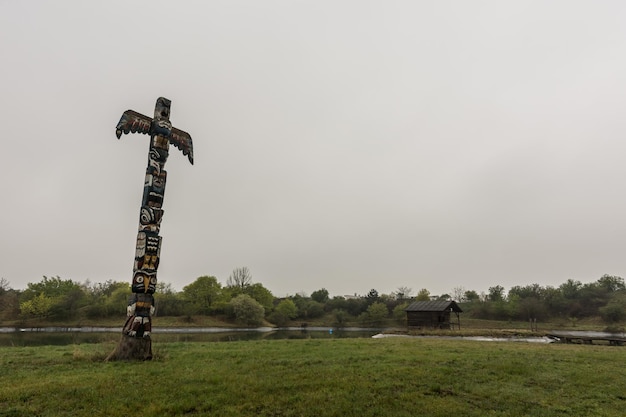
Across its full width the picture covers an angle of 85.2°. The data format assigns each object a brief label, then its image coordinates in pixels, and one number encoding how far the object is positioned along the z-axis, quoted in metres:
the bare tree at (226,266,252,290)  91.00
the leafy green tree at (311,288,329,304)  111.00
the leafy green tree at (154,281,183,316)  70.44
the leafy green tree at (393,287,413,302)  112.58
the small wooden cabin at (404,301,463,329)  41.94
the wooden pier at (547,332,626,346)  27.66
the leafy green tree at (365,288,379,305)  95.56
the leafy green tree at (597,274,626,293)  81.44
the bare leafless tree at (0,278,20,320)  65.69
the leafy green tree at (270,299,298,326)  81.19
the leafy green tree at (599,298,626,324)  61.78
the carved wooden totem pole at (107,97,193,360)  13.64
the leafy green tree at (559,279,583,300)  79.06
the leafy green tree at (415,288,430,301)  90.44
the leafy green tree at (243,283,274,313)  81.88
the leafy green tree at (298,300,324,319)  90.31
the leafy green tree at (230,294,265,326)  67.62
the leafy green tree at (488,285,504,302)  85.30
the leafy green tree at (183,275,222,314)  72.12
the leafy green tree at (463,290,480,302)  97.73
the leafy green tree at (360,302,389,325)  79.25
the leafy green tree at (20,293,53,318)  61.88
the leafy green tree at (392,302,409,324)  77.62
